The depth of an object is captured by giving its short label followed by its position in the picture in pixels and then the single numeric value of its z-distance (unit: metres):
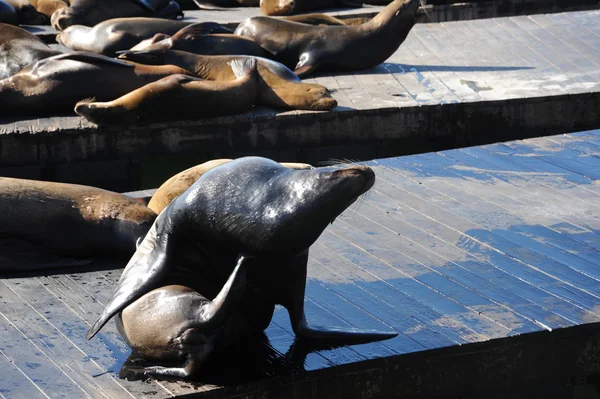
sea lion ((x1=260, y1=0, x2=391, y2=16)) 24.02
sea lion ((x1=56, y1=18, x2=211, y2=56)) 18.93
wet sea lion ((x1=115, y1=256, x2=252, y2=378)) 6.95
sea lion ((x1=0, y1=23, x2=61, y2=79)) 16.92
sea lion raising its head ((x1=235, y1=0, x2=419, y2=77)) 18.77
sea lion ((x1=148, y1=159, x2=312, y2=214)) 10.66
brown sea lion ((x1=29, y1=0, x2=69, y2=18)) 23.74
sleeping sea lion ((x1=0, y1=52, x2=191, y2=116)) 15.80
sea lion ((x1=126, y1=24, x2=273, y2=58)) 18.02
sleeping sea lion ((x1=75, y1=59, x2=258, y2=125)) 15.20
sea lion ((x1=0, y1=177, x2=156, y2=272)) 10.25
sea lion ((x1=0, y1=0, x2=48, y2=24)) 23.23
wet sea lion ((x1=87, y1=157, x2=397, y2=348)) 6.81
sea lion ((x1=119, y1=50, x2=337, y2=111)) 15.96
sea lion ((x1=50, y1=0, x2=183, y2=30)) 21.81
